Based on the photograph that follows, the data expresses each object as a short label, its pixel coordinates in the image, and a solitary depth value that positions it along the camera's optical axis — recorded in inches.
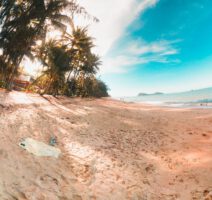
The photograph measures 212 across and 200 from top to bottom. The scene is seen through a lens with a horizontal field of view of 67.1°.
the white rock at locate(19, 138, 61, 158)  138.4
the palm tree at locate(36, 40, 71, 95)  659.3
